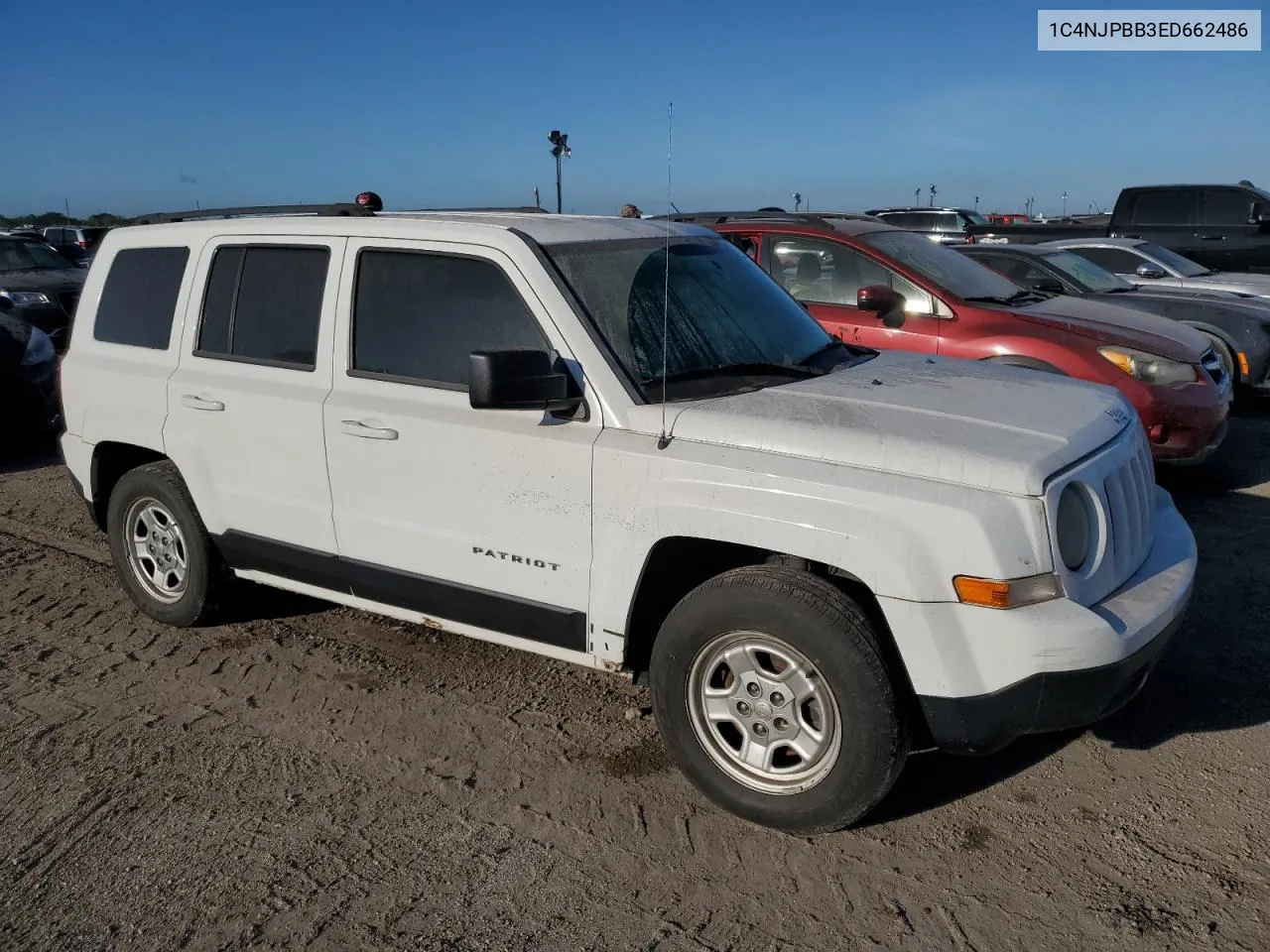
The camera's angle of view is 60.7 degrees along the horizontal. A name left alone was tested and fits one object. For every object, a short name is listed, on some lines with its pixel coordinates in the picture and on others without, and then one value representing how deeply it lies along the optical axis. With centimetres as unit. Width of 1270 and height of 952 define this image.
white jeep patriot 314
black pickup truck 1498
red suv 674
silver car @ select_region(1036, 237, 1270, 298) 1137
